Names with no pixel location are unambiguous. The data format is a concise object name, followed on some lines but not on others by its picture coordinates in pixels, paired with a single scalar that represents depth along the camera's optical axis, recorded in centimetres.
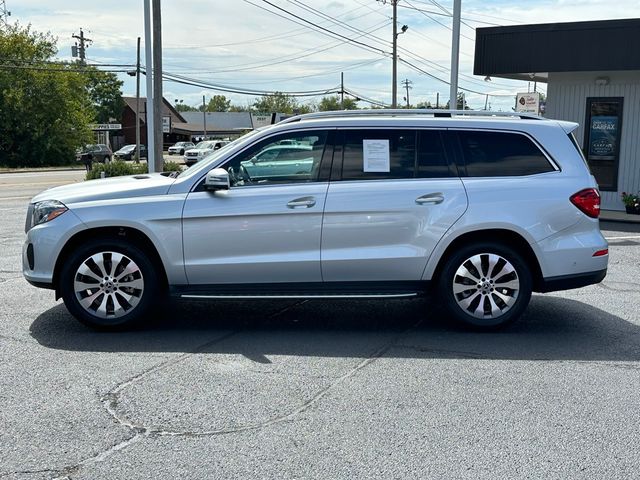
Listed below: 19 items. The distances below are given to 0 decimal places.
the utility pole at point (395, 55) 4591
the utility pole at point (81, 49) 6381
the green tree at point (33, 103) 5225
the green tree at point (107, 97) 10144
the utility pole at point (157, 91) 2131
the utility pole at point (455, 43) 1717
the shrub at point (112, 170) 2278
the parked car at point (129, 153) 6244
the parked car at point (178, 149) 6981
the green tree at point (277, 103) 12475
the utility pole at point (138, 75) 4597
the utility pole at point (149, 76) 2108
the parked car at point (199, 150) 4650
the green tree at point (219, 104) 15725
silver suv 620
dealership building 1485
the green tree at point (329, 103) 11805
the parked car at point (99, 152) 5261
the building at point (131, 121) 9362
